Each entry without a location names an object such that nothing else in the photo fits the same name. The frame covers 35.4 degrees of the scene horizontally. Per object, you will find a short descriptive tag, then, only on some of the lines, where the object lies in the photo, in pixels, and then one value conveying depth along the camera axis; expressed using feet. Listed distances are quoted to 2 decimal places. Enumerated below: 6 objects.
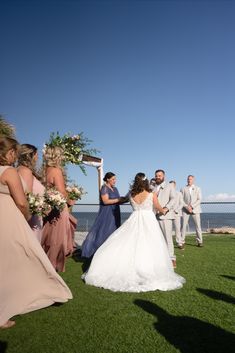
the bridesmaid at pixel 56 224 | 21.77
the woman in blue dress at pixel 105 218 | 27.28
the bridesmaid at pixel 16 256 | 13.51
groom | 26.61
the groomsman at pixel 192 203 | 41.01
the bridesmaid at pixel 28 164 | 17.71
